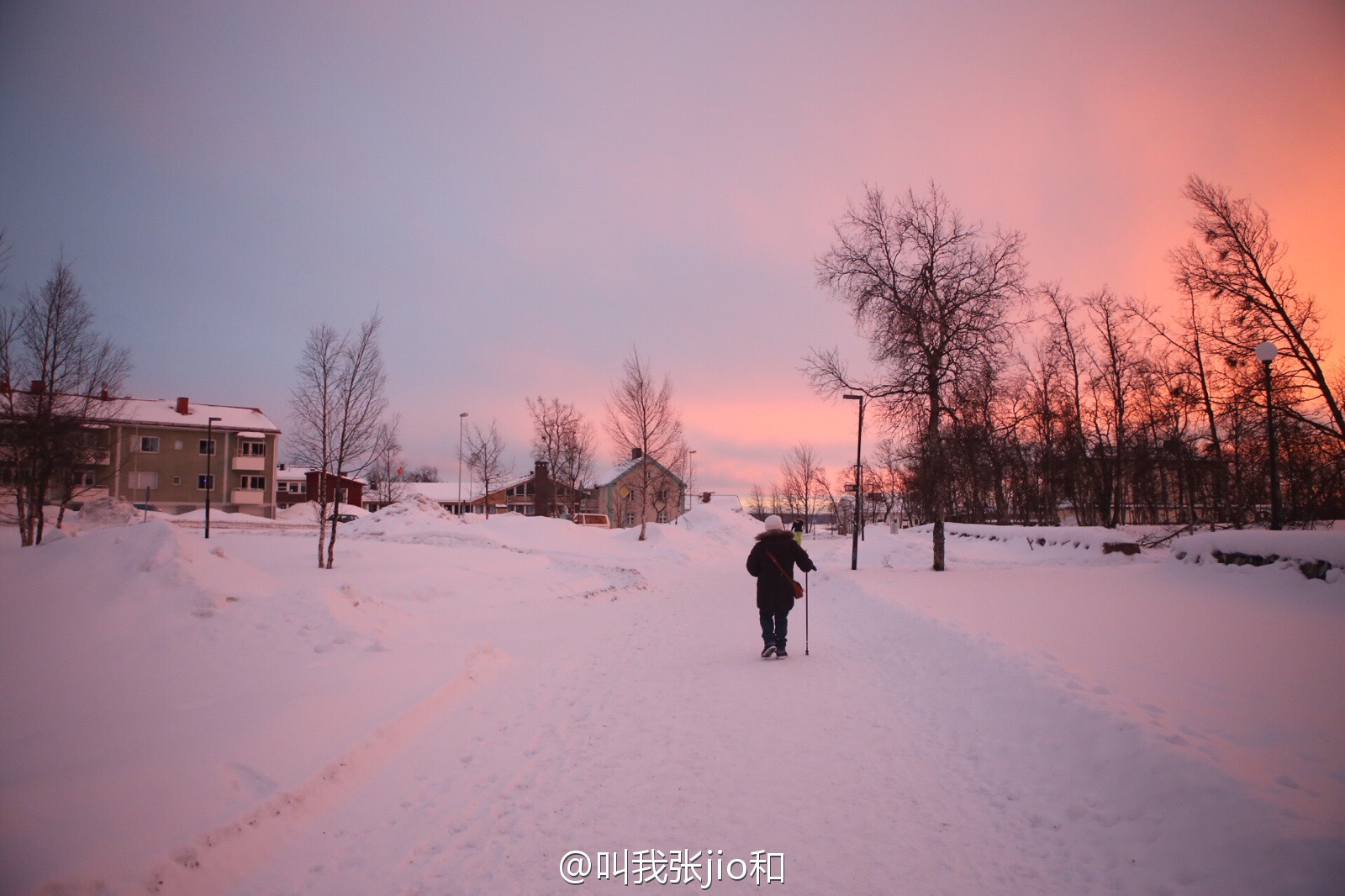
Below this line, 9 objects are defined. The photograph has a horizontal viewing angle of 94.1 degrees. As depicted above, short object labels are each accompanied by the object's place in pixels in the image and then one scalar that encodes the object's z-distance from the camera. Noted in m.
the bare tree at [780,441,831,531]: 75.12
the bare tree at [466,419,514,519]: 53.59
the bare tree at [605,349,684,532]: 36.69
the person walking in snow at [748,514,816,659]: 8.91
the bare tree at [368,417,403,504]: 69.44
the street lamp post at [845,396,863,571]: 23.41
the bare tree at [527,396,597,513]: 53.44
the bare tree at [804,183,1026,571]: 19.34
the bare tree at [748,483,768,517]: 100.64
